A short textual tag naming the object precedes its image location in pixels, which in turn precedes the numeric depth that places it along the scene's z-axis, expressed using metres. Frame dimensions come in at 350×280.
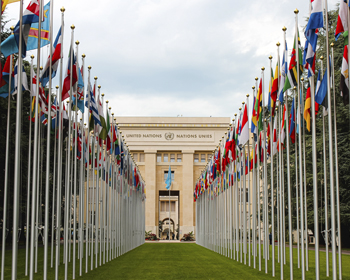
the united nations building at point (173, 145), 79.25
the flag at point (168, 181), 65.81
